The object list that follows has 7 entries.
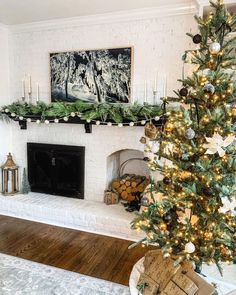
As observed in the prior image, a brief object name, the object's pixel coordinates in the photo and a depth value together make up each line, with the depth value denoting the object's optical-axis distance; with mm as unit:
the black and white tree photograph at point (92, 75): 3416
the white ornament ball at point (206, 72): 1830
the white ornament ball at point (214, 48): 1765
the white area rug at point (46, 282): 2217
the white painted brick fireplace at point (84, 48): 3205
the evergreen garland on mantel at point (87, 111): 3049
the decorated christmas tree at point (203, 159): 1804
